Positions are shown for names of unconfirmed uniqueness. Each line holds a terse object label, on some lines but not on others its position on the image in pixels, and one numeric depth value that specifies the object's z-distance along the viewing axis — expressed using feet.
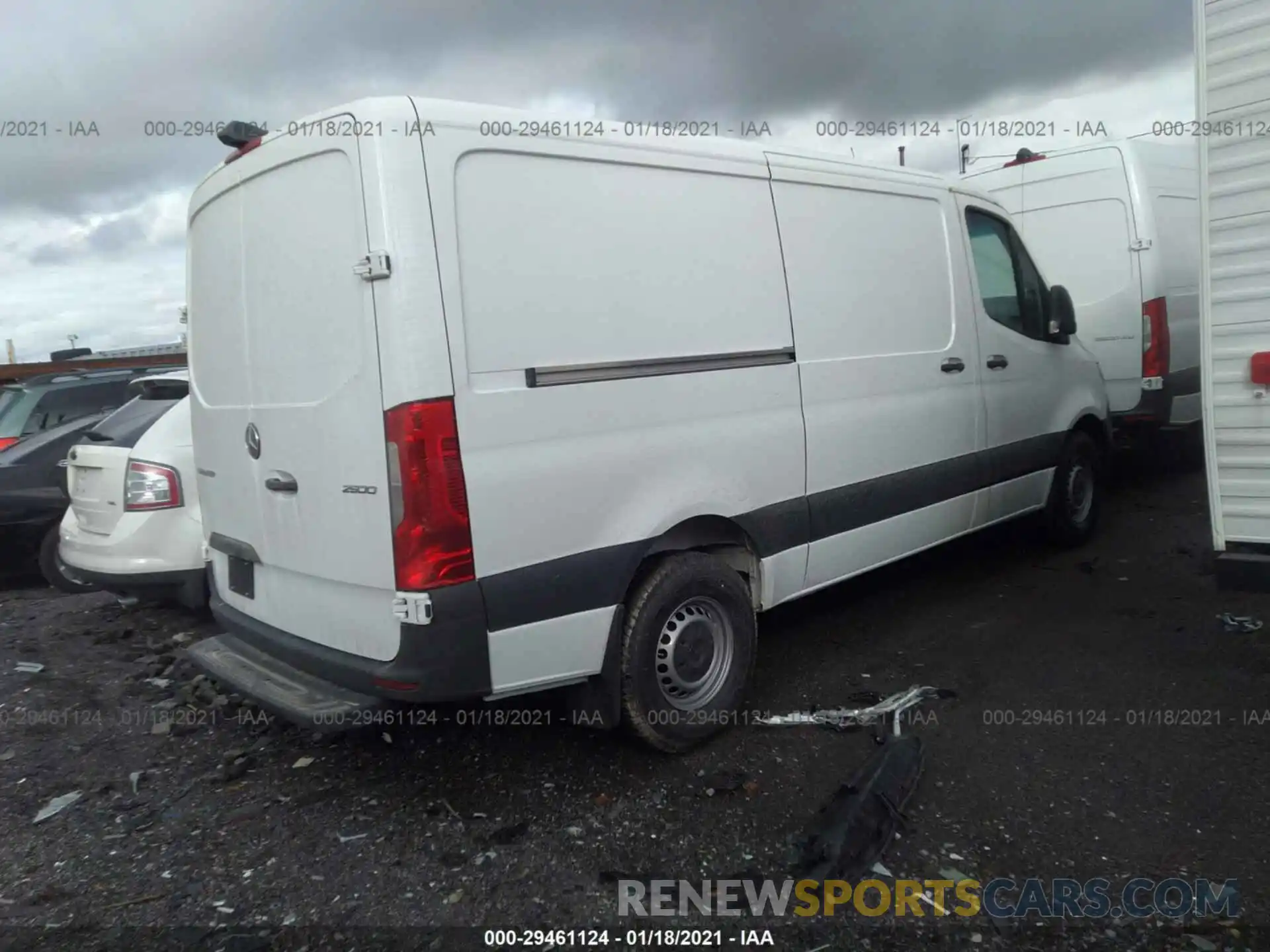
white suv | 17.17
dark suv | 24.44
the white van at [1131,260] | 25.46
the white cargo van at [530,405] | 10.19
